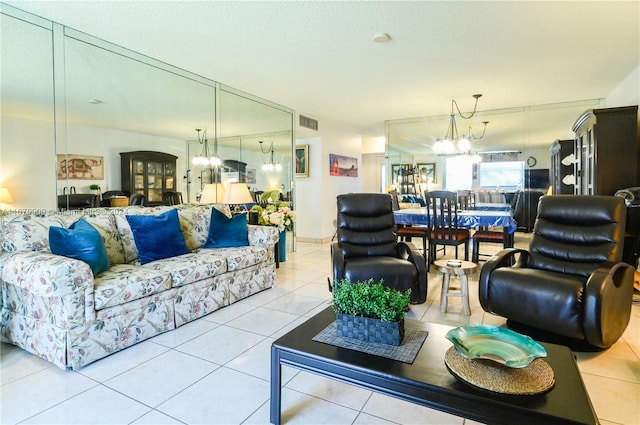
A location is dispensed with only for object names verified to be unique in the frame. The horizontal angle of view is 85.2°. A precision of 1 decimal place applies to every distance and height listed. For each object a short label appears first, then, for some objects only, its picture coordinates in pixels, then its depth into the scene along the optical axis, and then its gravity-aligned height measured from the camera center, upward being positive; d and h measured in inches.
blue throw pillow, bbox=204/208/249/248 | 148.3 -12.7
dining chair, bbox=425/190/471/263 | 164.2 -12.6
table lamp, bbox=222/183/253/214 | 162.1 +3.7
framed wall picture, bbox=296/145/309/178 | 277.0 +32.8
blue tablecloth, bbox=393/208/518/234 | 163.8 -9.6
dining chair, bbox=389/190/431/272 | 185.9 -17.8
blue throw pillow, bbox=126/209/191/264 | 120.8 -11.9
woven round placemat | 48.4 -25.9
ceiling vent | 251.8 +58.3
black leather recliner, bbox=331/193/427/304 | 113.0 -18.3
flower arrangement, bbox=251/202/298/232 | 187.9 -7.9
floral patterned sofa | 84.1 -24.6
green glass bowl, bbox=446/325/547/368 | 53.8 -23.9
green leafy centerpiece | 62.3 -20.5
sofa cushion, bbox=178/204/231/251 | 145.4 -9.6
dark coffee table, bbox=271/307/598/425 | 45.1 -26.8
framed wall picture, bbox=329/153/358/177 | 289.7 +31.3
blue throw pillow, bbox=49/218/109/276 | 94.9 -11.5
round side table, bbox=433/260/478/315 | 117.1 -26.7
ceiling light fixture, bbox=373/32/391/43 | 123.8 +59.2
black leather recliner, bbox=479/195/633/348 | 87.3 -21.7
